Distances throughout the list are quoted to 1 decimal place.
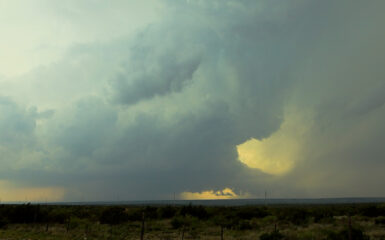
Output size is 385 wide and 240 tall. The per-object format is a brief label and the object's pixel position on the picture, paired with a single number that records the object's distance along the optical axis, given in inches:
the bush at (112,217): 1656.0
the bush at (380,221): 1455.2
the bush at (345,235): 927.0
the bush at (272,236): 1004.6
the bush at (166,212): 2041.7
